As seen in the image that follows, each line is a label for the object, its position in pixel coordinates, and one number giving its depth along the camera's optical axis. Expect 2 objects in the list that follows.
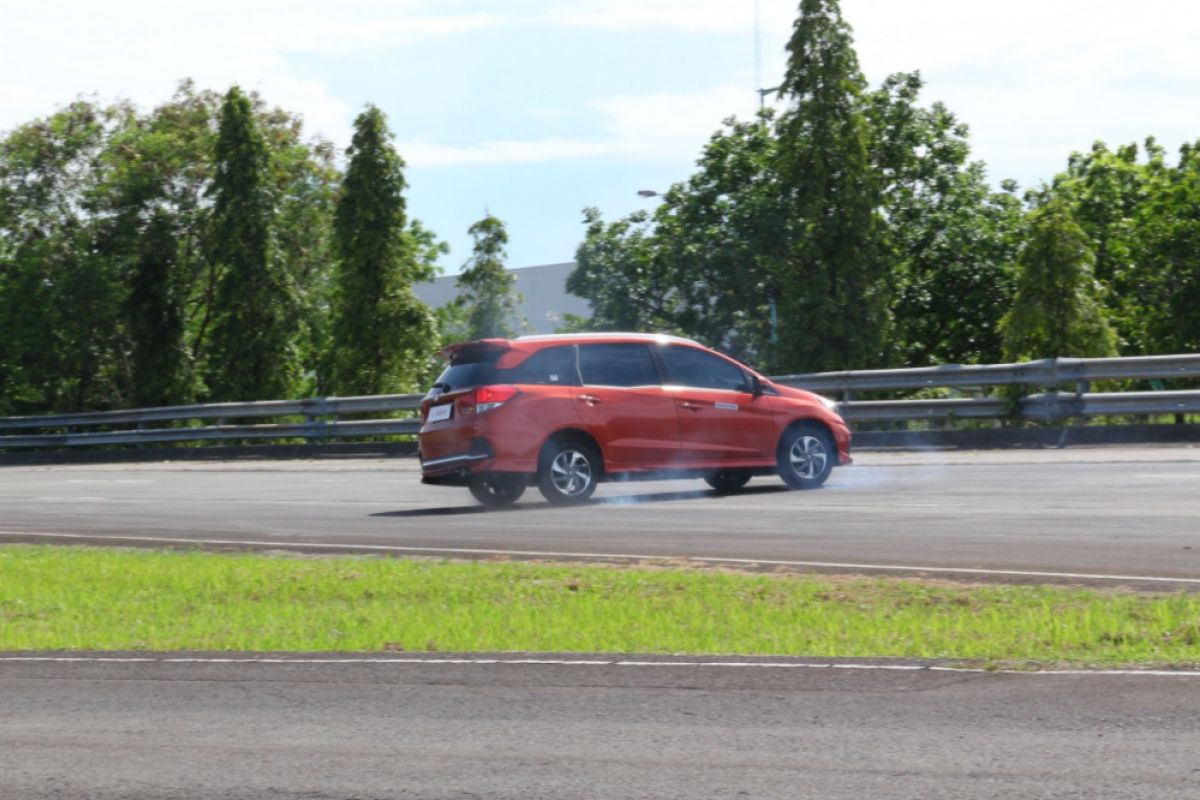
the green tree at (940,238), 54.53
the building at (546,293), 83.75
